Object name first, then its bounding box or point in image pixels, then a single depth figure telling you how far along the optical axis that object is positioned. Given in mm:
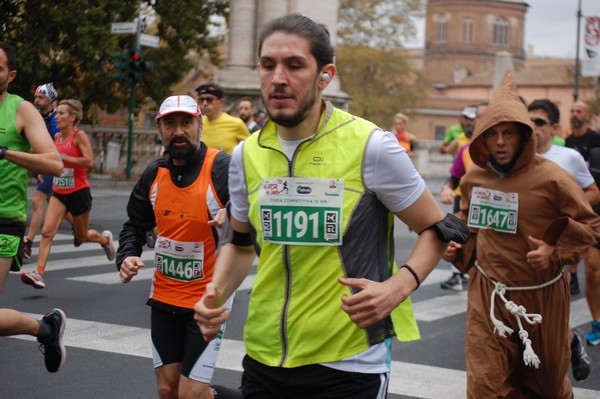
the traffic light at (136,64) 26875
